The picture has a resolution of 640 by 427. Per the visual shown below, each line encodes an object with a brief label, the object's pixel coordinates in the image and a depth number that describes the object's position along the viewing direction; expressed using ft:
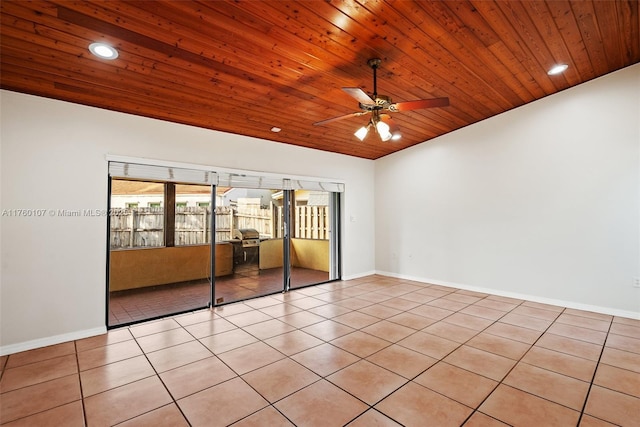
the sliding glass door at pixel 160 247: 15.39
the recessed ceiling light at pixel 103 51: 8.13
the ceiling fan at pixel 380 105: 8.94
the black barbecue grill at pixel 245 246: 17.66
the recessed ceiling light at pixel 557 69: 11.89
